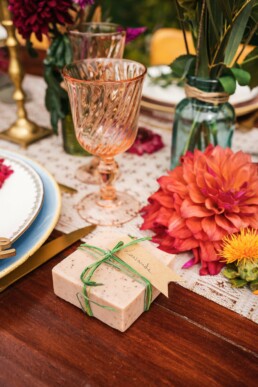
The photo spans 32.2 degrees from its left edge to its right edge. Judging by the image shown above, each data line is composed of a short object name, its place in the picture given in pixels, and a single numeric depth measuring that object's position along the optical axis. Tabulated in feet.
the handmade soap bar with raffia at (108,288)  1.55
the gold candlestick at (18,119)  3.06
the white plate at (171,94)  3.37
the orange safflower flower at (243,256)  1.76
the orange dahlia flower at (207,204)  1.87
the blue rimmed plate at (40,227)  1.74
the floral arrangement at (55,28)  2.46
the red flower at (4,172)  2.19
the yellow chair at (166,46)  5.32
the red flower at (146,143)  3.01
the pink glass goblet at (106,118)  1.99
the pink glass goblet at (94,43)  2.60
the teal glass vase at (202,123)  2.42
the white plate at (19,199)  1.85
